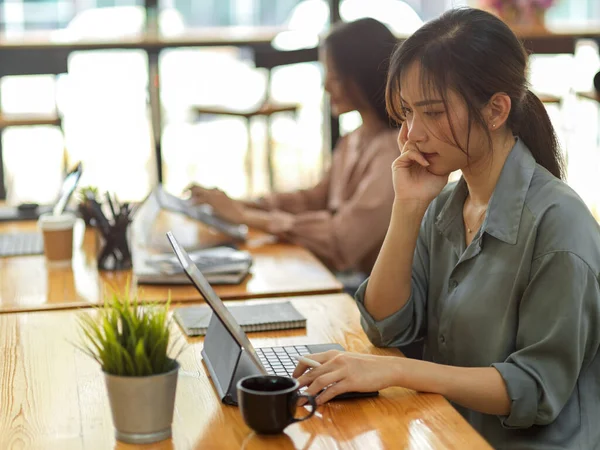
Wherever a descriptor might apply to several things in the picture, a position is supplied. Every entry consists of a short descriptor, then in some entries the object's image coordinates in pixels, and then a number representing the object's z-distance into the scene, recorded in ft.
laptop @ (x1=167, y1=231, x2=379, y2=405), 3.98
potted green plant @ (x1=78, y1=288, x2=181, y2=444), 3.65
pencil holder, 7.15
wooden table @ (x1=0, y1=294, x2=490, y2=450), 3.80
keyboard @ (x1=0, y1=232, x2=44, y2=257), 7.81
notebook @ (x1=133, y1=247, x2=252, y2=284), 6.62
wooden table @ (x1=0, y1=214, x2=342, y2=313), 6.31
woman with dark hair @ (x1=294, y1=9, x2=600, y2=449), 4.37
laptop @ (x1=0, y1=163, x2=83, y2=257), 7.70
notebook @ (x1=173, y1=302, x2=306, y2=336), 5.44
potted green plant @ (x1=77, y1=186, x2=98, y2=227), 7.58
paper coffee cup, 7.39
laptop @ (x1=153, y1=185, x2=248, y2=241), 7.89
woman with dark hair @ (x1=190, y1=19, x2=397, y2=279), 8.43
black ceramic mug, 3.70
